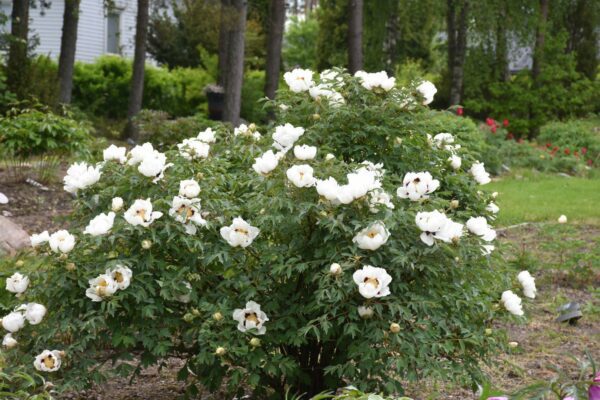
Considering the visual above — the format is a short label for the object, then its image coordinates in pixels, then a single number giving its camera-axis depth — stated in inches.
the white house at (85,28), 1096.2
